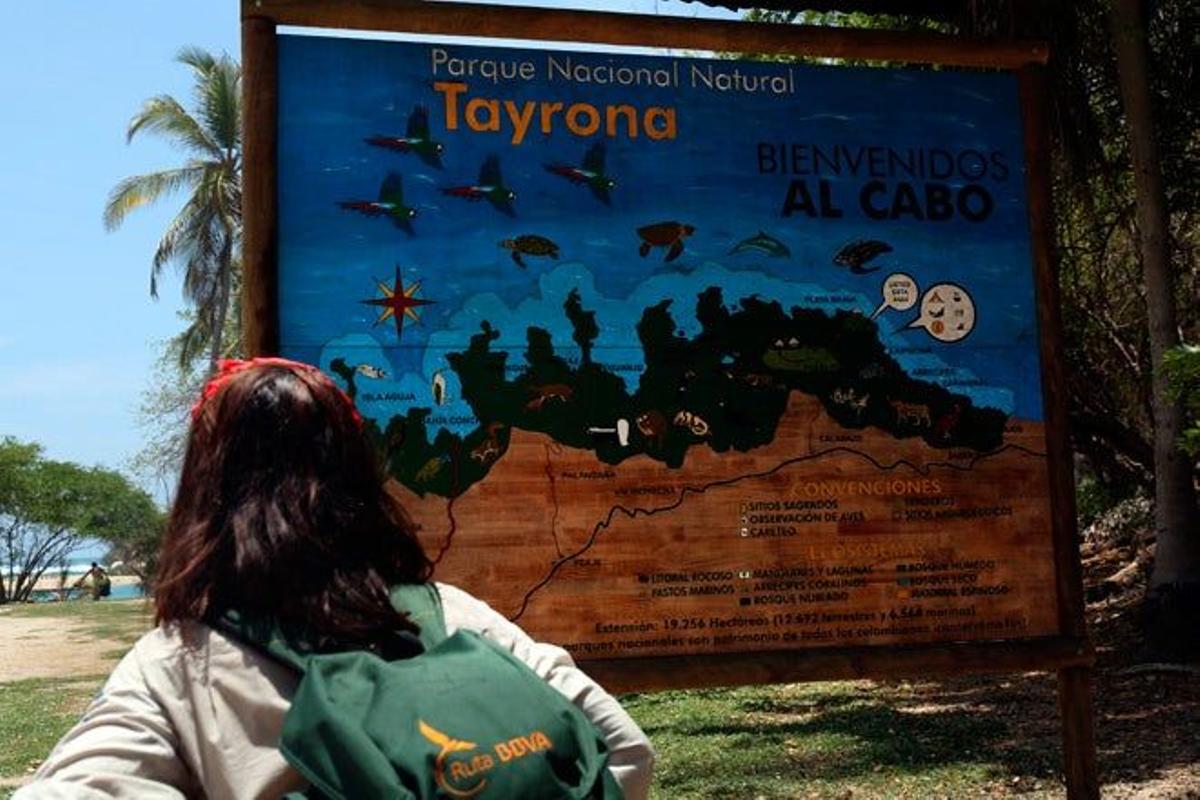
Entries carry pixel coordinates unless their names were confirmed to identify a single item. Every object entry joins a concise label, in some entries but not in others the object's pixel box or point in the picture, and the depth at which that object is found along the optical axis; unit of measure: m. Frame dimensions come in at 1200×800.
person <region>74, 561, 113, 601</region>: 49.11
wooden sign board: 4.89
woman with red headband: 1.79
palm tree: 36.50
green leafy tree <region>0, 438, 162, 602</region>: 53.28
